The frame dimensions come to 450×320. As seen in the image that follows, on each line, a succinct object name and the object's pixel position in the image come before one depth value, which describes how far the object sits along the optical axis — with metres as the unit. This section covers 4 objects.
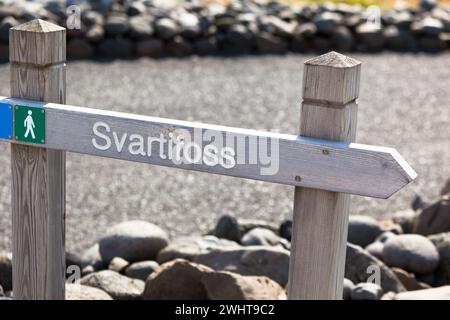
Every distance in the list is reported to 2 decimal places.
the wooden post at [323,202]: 4.93
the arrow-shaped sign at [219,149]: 4.81
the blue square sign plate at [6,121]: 5.66
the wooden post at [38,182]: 5.70
